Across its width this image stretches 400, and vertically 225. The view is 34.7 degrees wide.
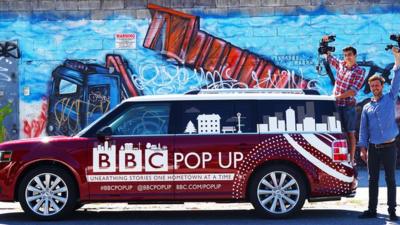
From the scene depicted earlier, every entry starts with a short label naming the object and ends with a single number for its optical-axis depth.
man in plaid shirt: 9.49
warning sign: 13.86
